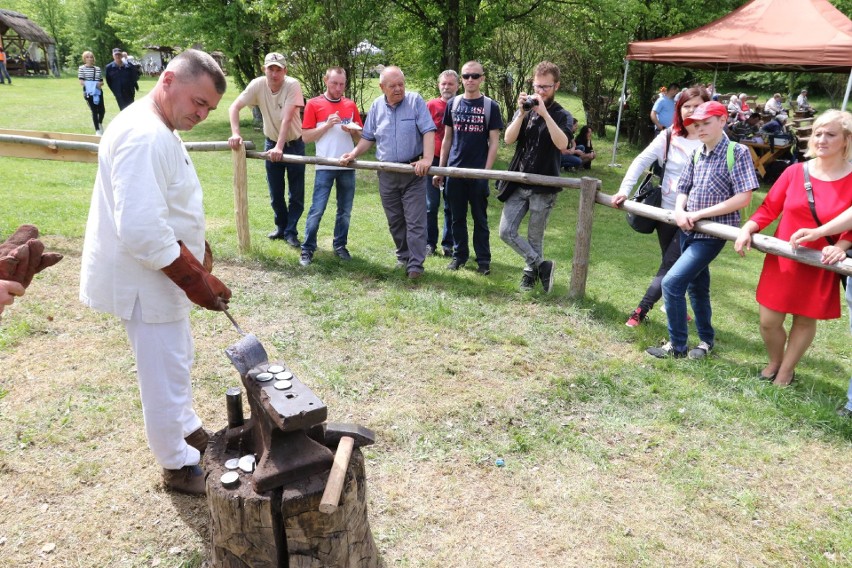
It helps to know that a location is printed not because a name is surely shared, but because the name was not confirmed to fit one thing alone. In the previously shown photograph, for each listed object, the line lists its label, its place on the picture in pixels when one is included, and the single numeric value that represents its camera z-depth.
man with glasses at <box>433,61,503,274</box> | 6.02
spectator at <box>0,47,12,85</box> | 27.05
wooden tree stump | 2.25
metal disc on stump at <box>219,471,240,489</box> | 2.32
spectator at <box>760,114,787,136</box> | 13.45
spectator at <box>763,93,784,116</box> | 17.33
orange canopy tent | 9.85
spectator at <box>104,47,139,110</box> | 15.04
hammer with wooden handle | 2.03
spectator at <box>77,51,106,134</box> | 14.05
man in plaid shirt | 4.18
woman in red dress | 3.73
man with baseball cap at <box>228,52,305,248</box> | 6.59
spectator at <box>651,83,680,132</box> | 12.24
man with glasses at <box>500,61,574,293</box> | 5.23
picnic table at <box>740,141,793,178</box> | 12.93
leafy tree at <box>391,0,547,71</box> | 12.35
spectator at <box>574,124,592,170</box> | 13.31
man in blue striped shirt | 5.91
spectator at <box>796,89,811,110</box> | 22.40
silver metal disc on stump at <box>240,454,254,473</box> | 2.42
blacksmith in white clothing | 2.41
